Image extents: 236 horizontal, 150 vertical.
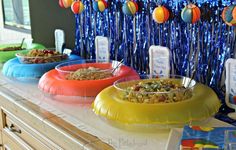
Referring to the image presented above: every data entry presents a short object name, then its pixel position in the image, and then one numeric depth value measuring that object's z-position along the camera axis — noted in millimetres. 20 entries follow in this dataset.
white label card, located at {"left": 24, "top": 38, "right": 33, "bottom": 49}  2037
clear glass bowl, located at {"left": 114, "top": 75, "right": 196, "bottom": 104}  1043
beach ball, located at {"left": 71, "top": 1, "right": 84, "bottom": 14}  1696
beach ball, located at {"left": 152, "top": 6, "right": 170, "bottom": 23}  1287
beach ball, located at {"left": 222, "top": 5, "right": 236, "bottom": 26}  1024
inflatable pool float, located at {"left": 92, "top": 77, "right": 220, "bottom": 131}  980
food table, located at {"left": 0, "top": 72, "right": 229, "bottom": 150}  949
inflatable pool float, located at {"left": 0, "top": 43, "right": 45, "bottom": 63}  1850
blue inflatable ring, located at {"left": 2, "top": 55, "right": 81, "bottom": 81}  1512
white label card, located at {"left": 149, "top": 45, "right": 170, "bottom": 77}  1334
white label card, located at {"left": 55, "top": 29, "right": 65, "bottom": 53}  1961
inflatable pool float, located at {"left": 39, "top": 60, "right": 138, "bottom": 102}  1242
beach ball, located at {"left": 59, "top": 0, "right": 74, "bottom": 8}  1762
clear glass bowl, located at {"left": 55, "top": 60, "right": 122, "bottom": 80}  1344
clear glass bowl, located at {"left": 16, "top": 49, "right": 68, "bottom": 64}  1608
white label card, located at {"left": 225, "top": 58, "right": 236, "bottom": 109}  1120
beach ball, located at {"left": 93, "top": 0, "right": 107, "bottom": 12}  1598
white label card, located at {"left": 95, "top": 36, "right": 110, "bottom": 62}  1646
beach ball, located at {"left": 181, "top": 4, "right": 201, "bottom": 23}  1155
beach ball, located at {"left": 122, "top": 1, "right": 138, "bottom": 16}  1426
